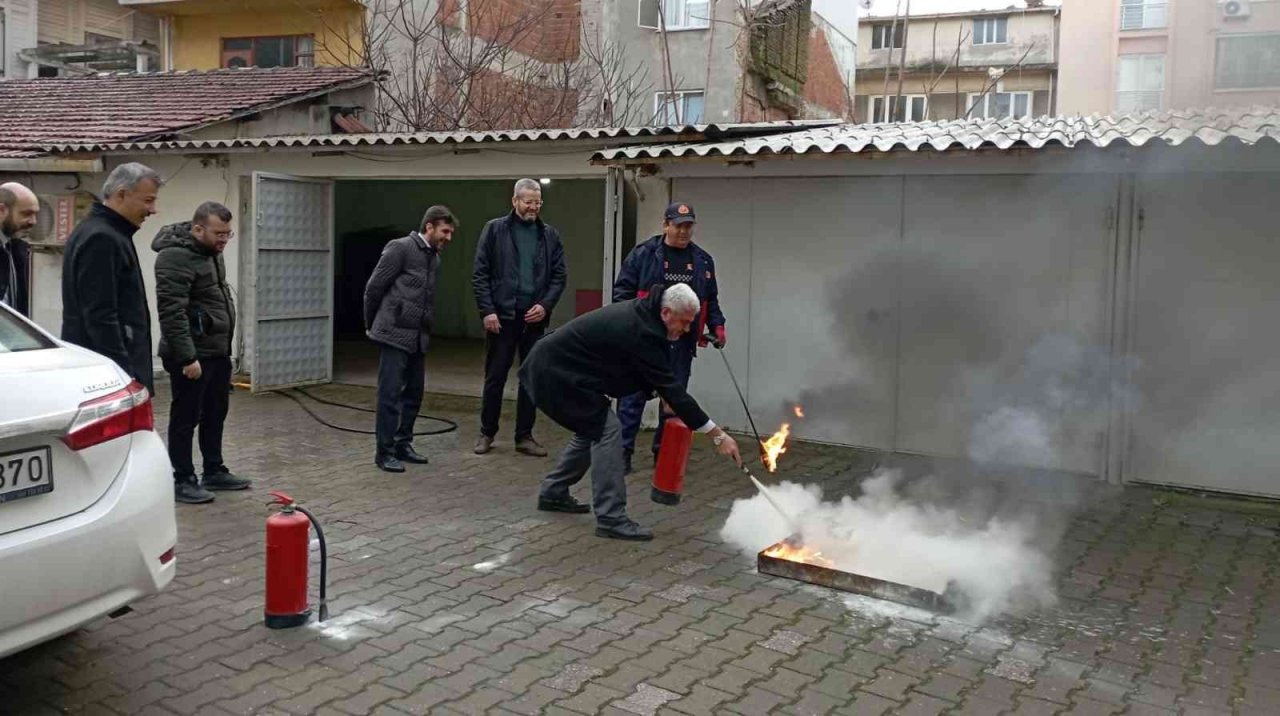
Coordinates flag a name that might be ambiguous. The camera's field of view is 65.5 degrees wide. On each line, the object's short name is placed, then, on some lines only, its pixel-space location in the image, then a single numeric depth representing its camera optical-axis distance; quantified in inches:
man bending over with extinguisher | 209.5
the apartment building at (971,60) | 1190.9
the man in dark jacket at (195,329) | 231.5
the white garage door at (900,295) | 299.6
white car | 119.3
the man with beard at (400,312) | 282.5
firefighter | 279.6
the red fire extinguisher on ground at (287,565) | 163.9
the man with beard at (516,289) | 304.0
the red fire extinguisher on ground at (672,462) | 227.9
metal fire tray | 186.9
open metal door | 425.7
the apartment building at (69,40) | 964.6
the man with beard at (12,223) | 238.7
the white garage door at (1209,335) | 275.0
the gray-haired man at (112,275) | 204.2
